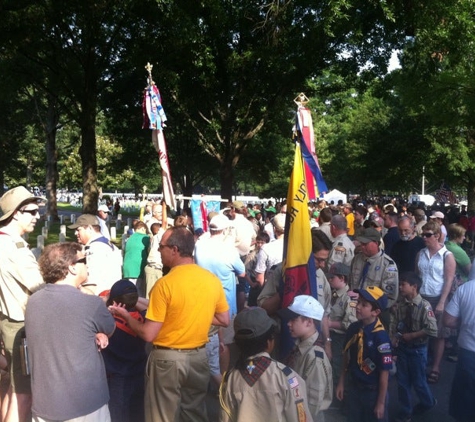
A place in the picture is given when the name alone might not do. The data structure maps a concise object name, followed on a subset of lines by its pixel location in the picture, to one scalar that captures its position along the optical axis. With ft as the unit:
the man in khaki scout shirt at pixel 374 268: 21.70
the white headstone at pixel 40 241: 51.11
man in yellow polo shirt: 14.29
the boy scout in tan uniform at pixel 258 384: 11.44
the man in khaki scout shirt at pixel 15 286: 14.70
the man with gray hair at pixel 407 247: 27.91
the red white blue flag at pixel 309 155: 20.16
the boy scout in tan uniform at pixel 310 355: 13.34
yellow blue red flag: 16.78
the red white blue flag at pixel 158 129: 27.76
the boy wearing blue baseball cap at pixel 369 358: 15.79
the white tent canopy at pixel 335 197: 129.49
